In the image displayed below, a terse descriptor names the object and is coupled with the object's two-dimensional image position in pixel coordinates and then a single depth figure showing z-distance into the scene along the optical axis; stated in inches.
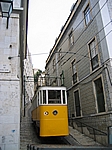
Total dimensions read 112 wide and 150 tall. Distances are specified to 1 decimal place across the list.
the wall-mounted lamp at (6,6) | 208.2
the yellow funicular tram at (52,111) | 349.7
